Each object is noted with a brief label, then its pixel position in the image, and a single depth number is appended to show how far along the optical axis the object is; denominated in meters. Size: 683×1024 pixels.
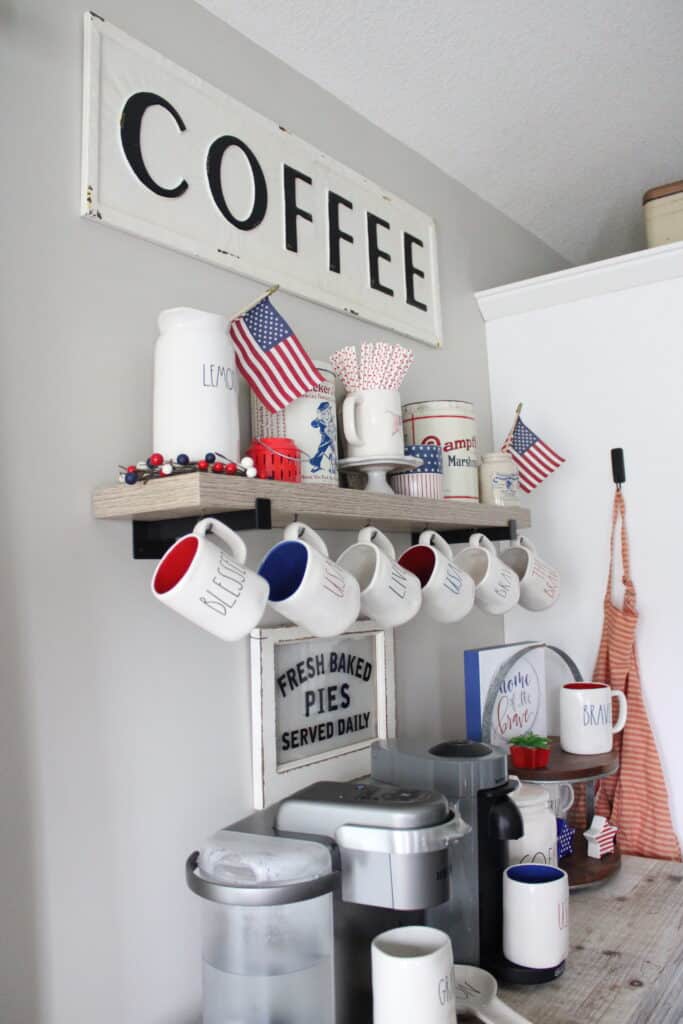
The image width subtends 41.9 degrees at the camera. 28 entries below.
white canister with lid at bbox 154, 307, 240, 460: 1.01
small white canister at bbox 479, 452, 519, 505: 1.56
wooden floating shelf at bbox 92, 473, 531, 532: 0.94
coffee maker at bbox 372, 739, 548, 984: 1.14
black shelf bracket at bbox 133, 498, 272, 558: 1.00
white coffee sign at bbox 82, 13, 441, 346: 1.08
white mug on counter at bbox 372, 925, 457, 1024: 0.88
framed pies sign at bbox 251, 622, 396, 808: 1.21
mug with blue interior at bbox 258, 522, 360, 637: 1.00
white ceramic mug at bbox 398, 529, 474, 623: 1.26
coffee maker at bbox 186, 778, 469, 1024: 0.92
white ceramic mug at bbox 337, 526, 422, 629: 1.13
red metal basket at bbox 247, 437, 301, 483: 1.10
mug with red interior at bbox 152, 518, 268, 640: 0.91
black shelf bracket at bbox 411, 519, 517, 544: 1.56
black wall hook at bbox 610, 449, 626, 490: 1.76
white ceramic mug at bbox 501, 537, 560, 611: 1.56
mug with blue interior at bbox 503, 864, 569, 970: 1.12
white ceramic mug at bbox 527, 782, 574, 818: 1.53
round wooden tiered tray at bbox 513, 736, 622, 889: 1.45
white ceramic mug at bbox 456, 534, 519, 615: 1.41
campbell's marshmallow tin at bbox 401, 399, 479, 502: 1.47
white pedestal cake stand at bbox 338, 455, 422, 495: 1.26
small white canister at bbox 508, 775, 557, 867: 1.27
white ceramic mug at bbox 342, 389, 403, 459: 1.26
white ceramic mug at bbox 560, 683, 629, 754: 1.59
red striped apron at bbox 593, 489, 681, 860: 1.65
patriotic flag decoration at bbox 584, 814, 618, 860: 1.52
